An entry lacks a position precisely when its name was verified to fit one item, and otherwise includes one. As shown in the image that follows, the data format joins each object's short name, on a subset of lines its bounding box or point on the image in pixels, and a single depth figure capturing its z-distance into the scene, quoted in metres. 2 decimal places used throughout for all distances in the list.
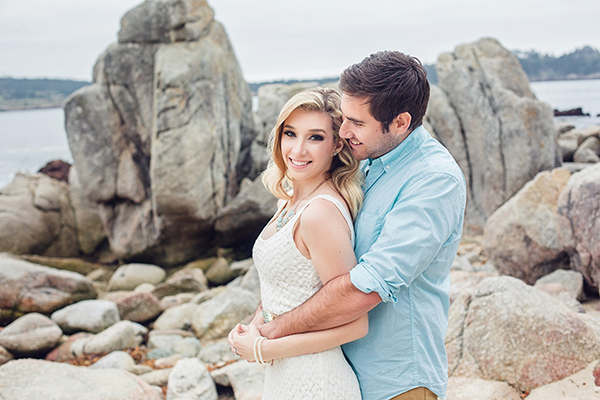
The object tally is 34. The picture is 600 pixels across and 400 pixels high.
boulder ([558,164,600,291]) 5.76
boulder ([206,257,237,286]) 11.86
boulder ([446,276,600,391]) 4.09
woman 2.41
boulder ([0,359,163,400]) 4.63
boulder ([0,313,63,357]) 7.12
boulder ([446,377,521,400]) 4.06
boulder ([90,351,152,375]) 6.57
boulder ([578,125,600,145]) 18.50
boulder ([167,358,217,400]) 5.46
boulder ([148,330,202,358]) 7.37
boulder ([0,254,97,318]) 8.41
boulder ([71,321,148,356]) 7.38
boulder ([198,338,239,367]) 6.62
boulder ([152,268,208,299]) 10.63
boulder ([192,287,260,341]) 7.94
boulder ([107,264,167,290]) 11.70
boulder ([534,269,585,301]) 6.38
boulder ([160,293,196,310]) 9.63
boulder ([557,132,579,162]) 16.92
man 2.22
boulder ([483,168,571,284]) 7.68
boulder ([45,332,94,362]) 7.27
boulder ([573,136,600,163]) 16.20
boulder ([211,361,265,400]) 5.23
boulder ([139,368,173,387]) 6.00
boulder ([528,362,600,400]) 3.79
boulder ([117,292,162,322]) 8.94
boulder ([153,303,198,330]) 8.55
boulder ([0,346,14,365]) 6.80
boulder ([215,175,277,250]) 12.51
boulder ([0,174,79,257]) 12.96
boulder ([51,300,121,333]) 8.17
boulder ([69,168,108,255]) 14.17
